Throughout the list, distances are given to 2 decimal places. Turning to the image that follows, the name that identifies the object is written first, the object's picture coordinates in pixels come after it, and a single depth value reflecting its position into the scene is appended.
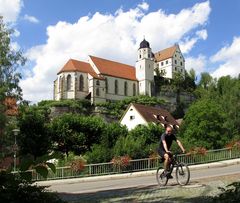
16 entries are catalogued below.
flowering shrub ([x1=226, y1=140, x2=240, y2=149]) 28.19
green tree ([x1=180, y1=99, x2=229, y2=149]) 47.06
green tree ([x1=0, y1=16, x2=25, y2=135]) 36.78
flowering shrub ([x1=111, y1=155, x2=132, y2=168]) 25.48
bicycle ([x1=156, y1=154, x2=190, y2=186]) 11.63
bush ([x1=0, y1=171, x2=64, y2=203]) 3.92
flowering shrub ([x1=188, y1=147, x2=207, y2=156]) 26.59
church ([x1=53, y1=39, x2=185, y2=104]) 103.62
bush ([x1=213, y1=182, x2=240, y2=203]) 5.25
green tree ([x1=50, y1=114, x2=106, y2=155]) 49.84
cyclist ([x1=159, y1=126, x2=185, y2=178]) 11.56
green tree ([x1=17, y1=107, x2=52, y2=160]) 45.58
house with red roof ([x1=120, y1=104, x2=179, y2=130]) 67.62
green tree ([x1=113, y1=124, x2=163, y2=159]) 30.14
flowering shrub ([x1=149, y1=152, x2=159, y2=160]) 26.31
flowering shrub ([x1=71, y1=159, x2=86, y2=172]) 25.88
